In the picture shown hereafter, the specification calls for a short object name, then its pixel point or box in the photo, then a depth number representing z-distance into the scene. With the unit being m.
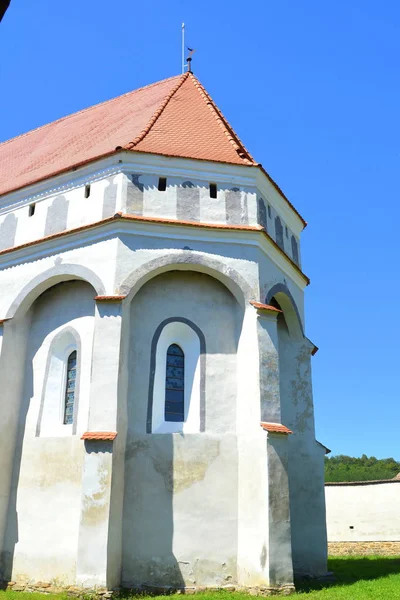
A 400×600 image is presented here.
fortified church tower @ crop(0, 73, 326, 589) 11.59
